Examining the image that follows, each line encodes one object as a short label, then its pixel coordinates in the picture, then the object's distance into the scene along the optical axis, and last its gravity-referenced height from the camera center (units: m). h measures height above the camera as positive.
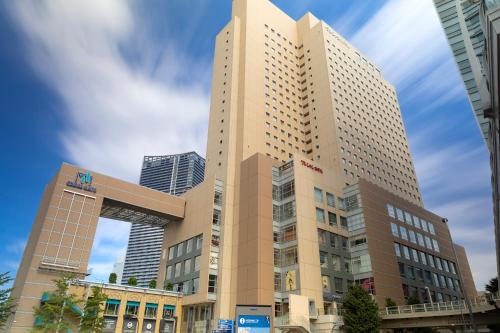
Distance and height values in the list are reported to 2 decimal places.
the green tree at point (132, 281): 59.58 +8.44
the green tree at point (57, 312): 40.59 +2.58
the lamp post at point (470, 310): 33.34 +2.41
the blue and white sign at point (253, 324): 33.44 +1.21
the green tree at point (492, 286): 62.97 +9.10
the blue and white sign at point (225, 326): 48.19 +1.44
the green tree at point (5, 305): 47.12 +3.71
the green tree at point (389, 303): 52.66 +4.96
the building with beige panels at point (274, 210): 54.56 +21.84
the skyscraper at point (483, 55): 17.02 +36.55
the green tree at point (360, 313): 44.38 +3.09
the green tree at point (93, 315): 42.94 +2.42
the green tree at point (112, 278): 59.24 +8.93
